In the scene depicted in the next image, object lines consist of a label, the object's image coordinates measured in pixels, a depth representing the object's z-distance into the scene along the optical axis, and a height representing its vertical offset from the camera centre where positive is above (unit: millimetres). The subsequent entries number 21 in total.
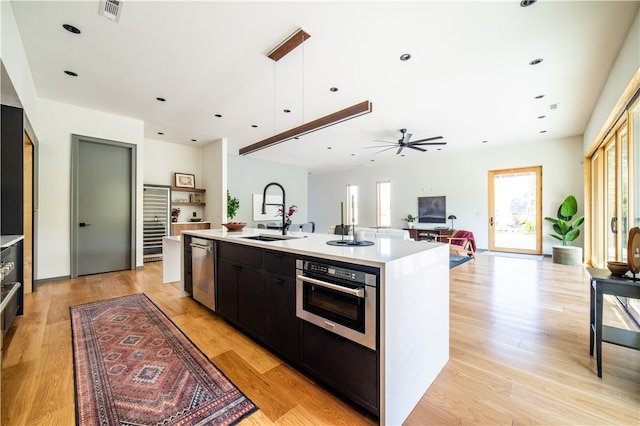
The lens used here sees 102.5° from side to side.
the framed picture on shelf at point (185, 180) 6543 +853
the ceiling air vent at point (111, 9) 2189 +1795
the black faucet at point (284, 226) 2841 -148
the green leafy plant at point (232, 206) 7230 +196
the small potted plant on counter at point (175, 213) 6473 -2
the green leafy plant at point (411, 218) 8812 -192
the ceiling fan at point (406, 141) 5602 +1597
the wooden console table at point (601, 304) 1726 -646
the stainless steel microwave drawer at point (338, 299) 1359 -520
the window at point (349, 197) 10469 +680
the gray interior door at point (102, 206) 4480 +126
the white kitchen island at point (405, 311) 1316 -581
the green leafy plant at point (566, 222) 5855 -227
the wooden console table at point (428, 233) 7477 -643
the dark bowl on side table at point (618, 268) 1844 -403
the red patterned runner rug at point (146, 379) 1458 -1142
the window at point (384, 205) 9648 +288
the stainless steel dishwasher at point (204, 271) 2809 -677
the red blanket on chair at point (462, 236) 6270 -594
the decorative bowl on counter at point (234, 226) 3359 -174
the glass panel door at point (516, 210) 6758 +61
